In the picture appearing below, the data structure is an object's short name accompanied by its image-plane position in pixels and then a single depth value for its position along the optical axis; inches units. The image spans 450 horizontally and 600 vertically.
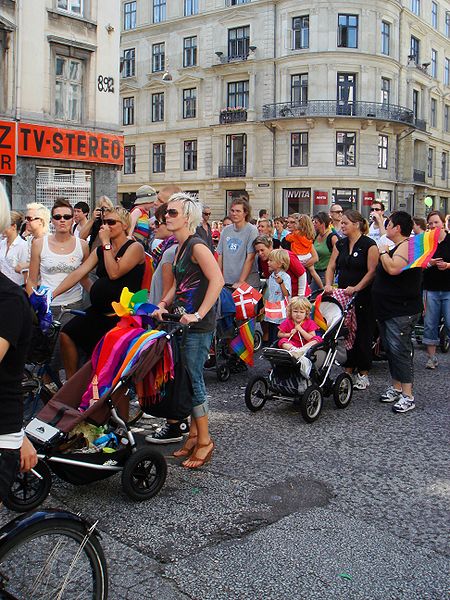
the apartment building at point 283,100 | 1577.3
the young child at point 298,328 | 262.4
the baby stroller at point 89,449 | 163.8
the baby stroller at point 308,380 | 251.4
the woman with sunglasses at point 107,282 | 229.3
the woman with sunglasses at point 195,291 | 197.5
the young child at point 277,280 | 330.3
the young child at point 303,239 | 374.6
